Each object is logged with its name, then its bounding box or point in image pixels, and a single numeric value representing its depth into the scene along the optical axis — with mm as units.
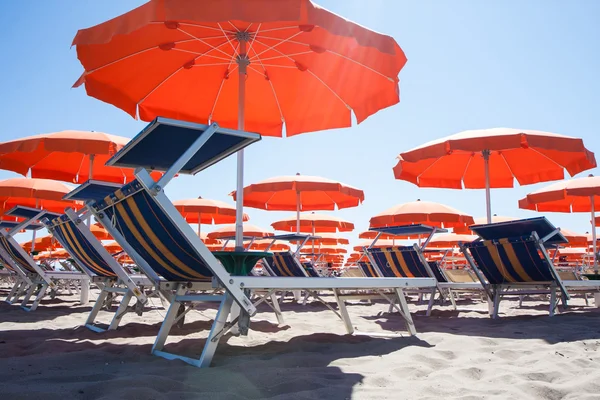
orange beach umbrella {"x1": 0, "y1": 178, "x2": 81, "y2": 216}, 8273
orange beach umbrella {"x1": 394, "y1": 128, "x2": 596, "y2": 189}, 5834
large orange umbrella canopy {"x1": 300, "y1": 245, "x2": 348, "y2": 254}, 23953
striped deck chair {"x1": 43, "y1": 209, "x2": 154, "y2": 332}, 3576
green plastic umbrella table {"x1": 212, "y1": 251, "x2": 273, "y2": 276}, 2799
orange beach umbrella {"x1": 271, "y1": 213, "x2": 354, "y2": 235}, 12062
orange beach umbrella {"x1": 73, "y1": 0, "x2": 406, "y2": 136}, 4301
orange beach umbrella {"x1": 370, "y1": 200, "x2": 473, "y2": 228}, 9805
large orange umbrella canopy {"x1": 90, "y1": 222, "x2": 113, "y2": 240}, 12258
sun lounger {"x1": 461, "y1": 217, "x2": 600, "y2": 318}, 4500
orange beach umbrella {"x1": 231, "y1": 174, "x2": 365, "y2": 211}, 7793
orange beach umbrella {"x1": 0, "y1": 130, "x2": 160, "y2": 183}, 5719
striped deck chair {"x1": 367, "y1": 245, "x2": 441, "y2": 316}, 5512
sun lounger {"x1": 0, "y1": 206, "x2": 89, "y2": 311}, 5340
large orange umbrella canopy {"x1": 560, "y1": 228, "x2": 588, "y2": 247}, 14230
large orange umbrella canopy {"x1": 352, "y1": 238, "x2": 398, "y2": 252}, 16328
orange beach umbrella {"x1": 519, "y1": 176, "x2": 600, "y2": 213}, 8109
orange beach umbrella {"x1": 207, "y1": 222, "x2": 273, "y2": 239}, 13773
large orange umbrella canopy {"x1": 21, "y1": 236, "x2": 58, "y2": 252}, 15925
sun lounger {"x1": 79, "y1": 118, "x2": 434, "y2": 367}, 2236
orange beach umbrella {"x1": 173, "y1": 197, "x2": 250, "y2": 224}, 10250
